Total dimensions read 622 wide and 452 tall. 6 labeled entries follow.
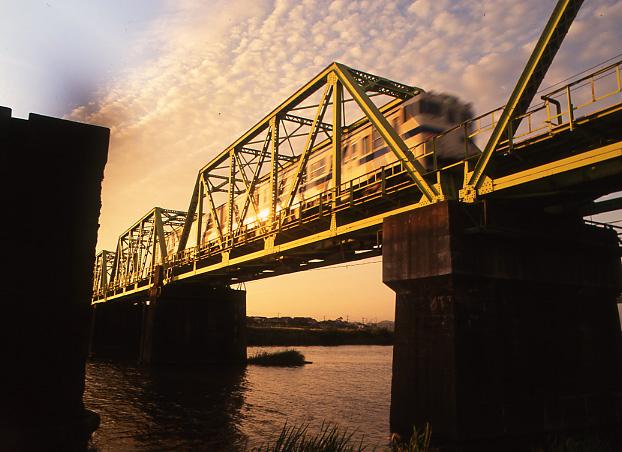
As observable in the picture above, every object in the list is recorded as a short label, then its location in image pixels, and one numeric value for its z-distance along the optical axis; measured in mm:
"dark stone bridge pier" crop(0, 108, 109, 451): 6074
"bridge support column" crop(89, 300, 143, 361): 66875
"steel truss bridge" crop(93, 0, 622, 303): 14336
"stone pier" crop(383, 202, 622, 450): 15188
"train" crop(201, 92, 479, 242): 19812
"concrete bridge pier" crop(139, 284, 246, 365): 46375
